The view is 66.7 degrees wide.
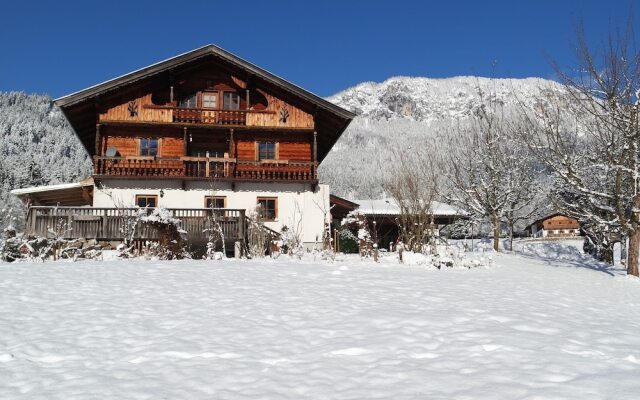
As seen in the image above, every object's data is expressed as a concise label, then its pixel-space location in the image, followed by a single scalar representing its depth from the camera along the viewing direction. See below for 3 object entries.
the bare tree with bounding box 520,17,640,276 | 14.95
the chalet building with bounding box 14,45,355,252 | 21.66
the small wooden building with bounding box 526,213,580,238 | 75.94
